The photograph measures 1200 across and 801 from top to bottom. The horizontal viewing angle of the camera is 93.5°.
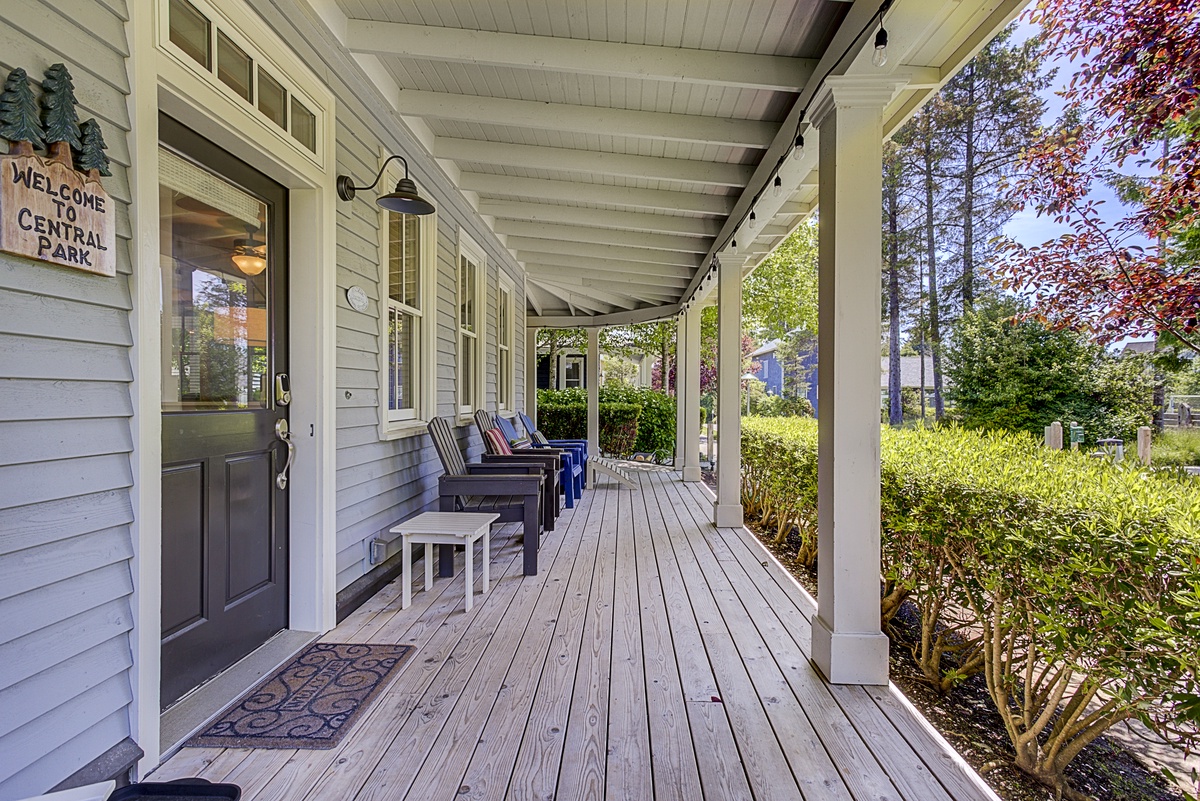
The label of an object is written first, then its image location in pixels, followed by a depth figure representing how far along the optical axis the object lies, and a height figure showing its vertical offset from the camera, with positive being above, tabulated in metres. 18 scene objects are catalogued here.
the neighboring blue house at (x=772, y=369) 22.98 +1.39
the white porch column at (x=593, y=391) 9.53 +0.09
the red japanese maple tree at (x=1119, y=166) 2.87 +1.43
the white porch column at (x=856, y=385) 2.25 +0.04
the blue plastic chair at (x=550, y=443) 6.62 -0.56
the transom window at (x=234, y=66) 1.82 +1.22
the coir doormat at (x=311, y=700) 1.82 -1.10
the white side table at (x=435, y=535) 2.98 -0.74
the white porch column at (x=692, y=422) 7.73 -0.37
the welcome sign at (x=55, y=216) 1.25 +0.43
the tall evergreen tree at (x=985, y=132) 13.52 +6.58
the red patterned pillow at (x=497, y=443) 4.89 -0.41
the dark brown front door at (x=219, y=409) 1.92 -0.04
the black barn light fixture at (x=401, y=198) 2.79 +1.00
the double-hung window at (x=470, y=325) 4.93 +0.66
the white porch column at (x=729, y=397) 5.03 -0.01
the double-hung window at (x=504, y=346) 6.43 +0.60
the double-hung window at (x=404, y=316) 3.47 +0.53
